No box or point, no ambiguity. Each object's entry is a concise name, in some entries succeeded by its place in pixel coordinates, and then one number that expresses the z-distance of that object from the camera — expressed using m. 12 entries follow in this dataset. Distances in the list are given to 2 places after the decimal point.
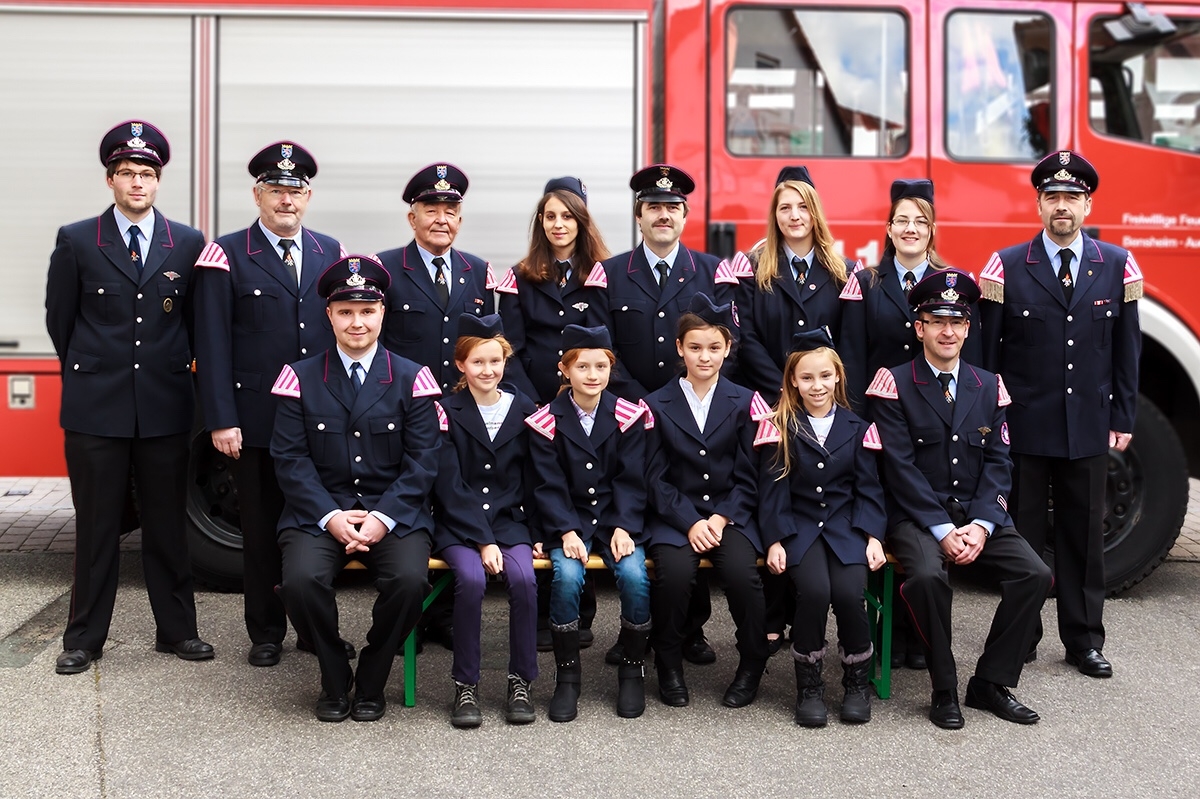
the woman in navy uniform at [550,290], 4.80
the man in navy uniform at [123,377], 4.43
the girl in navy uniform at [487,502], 4.03
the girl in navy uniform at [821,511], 4.05
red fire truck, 5.23
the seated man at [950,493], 4.04
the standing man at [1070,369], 4.57
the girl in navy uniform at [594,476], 4.15
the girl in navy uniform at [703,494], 4.14
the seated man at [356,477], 3.99
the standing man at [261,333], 4.46
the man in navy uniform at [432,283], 4.71
